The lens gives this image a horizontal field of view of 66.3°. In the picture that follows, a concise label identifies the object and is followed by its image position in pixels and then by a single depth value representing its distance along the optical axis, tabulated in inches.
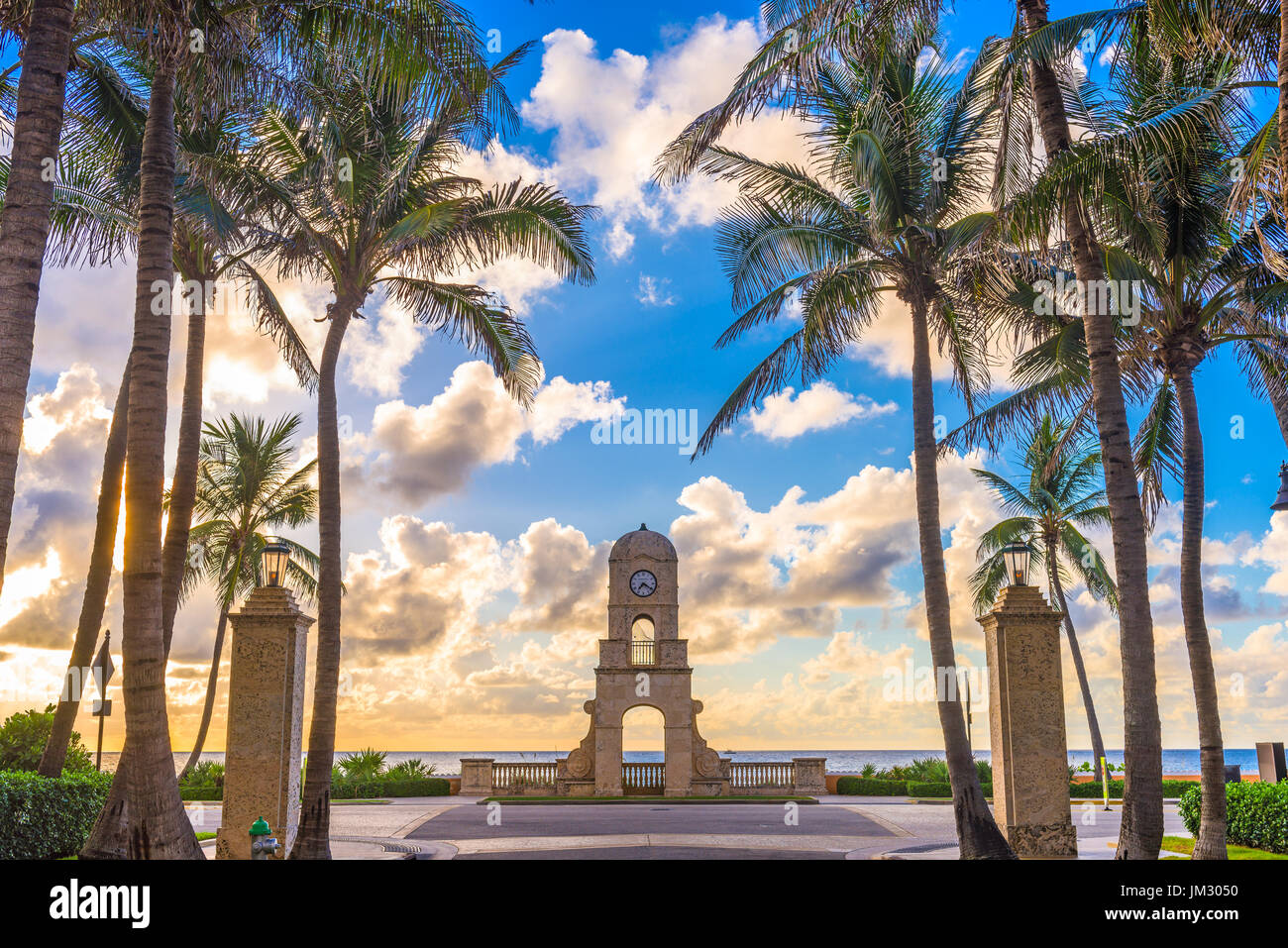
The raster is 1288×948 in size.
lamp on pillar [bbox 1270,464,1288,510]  652.1
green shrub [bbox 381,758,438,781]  1344.7
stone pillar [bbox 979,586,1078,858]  554.6
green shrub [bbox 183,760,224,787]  1194.6
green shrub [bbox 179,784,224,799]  1131.3
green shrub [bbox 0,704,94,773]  753.6
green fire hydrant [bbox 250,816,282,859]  384.8
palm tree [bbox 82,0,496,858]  413.7
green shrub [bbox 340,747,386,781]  1323.8
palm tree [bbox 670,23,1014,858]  596.7
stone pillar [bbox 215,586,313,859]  536.4
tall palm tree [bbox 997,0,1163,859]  434.9
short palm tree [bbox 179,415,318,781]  1243.2
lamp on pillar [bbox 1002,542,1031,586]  580.7
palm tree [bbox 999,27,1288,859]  551.6
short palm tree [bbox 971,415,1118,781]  1248.8
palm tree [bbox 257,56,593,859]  578.6
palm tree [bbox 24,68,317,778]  588.7
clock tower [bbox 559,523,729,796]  1248.2
